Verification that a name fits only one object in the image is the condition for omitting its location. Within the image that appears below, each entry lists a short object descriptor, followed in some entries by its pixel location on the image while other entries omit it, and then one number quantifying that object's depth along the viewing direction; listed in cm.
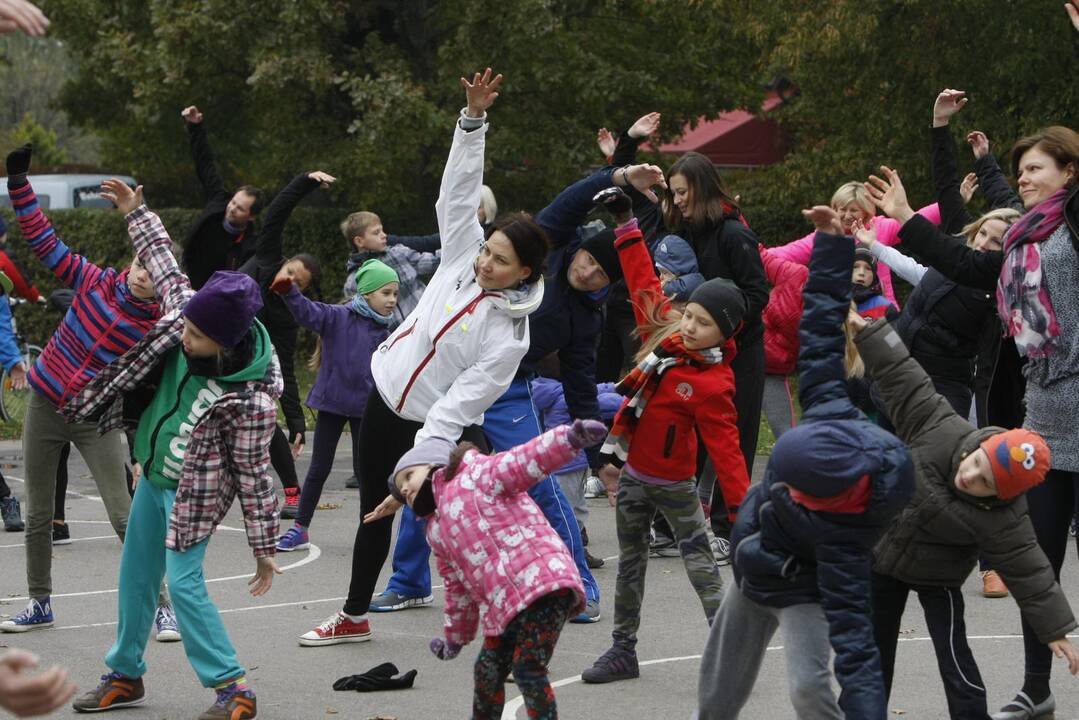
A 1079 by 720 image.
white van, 3028
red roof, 3231
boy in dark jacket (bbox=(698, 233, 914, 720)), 443
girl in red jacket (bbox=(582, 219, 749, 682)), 661
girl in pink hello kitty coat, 493
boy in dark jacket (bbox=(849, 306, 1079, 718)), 494
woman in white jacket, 625
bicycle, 1742
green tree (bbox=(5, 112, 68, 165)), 4866
